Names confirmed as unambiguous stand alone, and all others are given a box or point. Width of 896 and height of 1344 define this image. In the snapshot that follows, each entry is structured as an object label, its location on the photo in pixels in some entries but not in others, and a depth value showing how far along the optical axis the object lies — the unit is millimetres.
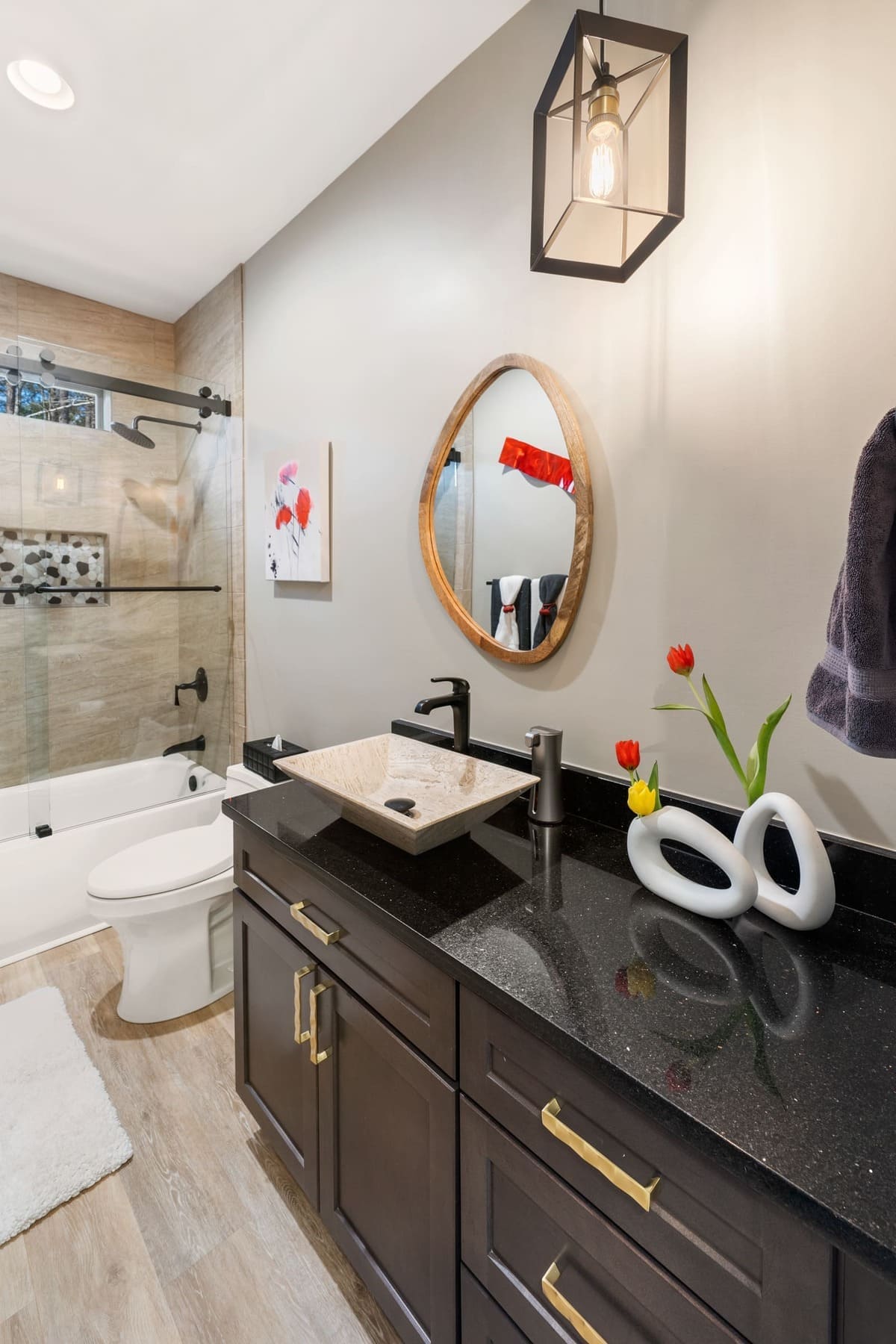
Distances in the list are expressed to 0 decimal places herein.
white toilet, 1834
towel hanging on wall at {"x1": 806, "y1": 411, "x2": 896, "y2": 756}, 647
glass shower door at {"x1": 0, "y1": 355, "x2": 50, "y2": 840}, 2473
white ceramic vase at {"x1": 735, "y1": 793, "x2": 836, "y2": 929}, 854
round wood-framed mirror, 1353
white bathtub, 2273
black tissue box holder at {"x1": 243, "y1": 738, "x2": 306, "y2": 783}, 2242
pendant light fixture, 884
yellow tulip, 973
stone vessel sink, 1092
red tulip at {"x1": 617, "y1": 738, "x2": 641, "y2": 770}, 1044
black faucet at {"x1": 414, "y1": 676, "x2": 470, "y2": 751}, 1450
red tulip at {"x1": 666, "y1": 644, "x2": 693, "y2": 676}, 1033
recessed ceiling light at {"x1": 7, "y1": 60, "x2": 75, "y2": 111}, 1611
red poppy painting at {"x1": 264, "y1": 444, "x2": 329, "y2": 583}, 2082
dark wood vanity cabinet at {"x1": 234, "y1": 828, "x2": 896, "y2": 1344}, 576
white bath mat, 1399
